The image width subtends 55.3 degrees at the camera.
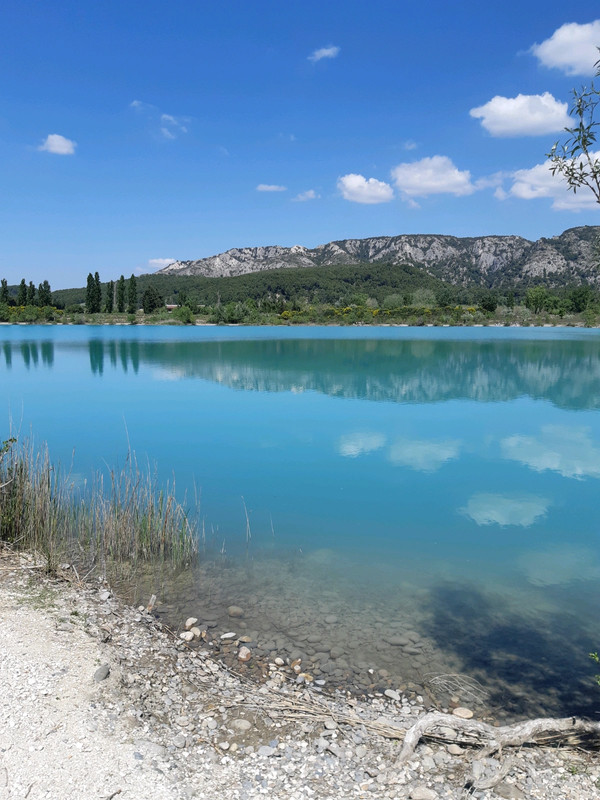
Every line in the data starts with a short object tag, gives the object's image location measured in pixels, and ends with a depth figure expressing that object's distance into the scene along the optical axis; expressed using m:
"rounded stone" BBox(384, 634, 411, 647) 4.71
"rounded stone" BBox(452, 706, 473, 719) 3.81
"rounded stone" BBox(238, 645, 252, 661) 4.36
